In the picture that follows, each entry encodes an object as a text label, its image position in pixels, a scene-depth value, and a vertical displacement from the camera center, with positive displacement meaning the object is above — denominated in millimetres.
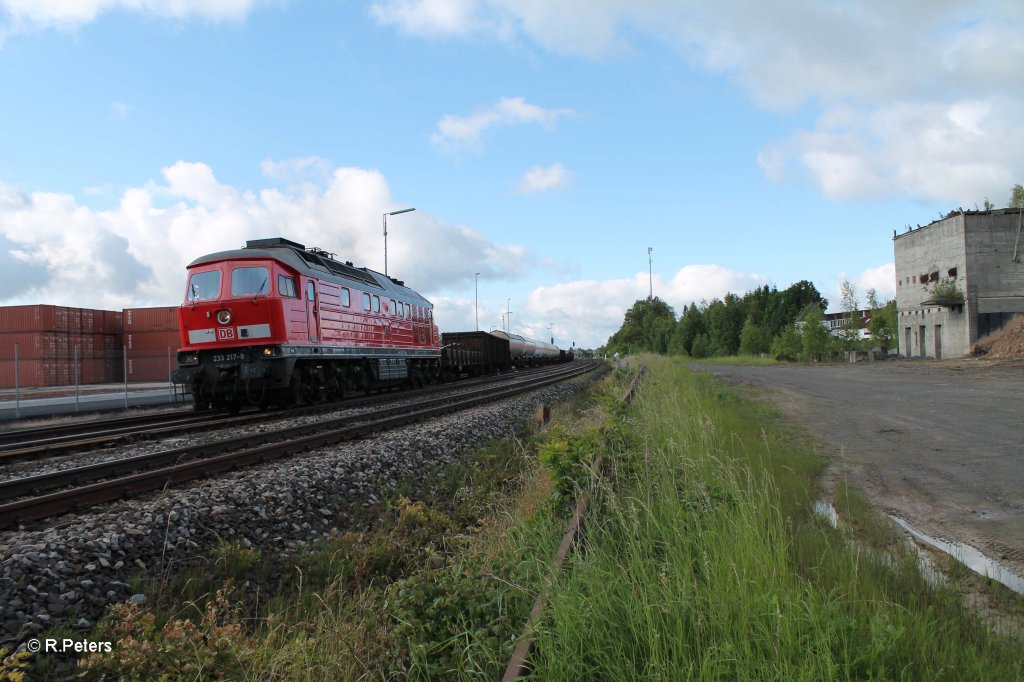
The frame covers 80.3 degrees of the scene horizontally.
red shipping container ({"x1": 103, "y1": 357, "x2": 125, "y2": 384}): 37406 -1124
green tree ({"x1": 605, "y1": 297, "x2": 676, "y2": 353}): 105438 +3148
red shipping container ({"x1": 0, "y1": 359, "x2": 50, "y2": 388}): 32188 -1007
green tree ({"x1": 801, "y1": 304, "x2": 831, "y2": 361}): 51000 +462
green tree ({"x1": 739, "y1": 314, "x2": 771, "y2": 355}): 74500 +551
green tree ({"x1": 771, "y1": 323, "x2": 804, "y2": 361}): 54500 -192
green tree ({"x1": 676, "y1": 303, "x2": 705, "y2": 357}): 99300 +3101
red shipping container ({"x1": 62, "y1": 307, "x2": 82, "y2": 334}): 34741 +2012
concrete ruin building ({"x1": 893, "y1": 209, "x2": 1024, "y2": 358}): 39938 +4142
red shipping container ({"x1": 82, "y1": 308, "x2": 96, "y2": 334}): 36625 +2036
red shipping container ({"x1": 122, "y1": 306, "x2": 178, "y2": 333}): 37750 +2148
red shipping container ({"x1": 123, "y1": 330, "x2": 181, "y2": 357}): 37662 +729
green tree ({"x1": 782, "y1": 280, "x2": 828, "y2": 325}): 95150 +7443
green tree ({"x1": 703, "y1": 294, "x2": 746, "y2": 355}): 93000 +2900
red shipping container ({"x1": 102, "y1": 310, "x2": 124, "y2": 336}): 39000 +2018
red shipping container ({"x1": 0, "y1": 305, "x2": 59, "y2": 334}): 32906 +2009
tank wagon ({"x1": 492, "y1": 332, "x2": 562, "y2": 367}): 46312 -309
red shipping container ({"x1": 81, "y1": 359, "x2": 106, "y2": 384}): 35375 -1083
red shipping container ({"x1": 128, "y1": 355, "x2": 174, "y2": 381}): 36344 -931
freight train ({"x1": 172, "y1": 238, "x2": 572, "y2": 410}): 13242 +549
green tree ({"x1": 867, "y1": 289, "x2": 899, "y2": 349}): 60219 +2035
